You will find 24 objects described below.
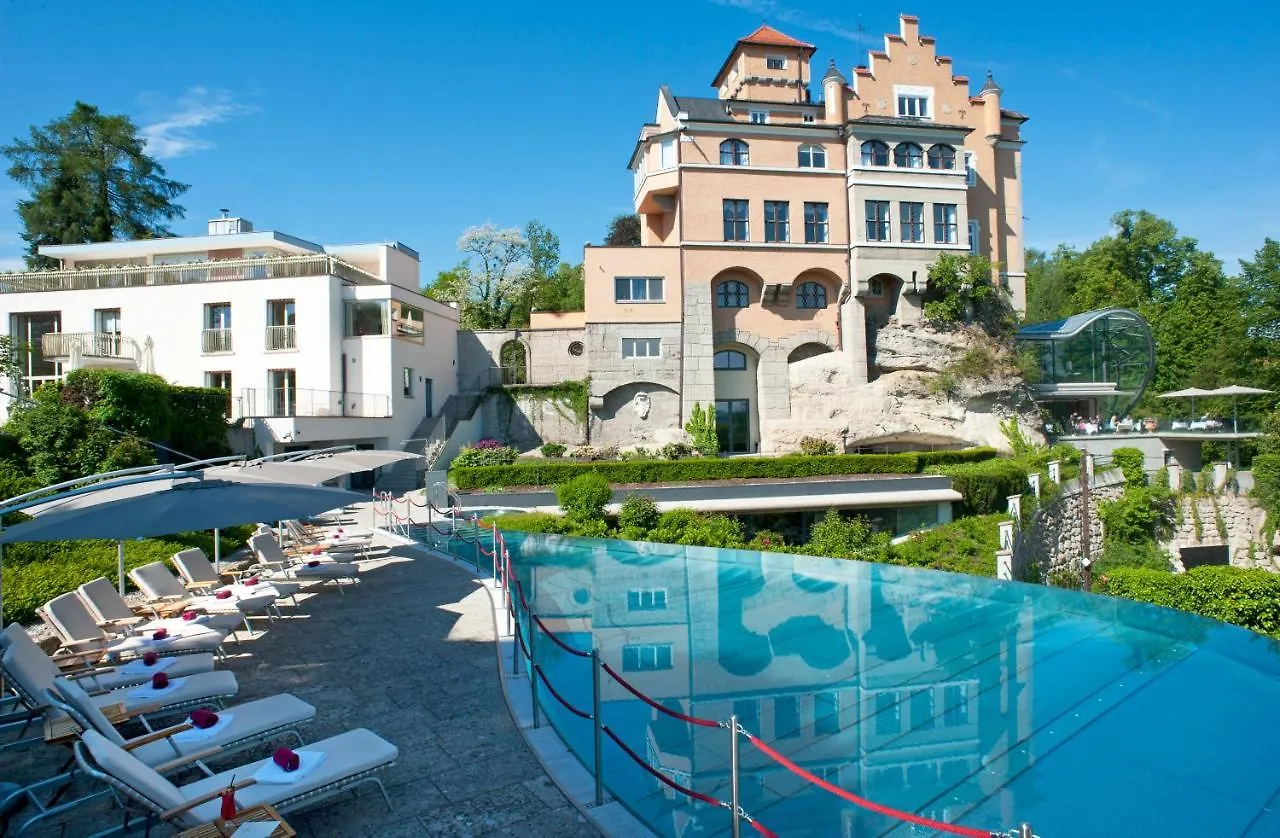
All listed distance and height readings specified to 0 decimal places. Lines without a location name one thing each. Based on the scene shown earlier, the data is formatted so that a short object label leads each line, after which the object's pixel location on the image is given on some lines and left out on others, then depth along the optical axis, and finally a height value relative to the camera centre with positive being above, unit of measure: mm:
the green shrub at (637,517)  20828 -2869
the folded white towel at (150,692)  6512 -2330
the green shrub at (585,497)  20844 -2267
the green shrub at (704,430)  29750 -630
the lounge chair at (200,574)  10961 -2319
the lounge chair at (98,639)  8023 -2343
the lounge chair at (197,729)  5332 -2332
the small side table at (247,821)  4293 -2343
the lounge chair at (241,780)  4398 -2341
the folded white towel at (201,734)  5590 -2337
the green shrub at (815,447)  29203 -1363
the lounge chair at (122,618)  8828 -2339
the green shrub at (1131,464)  29062 -2257
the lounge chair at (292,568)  12023 -2389
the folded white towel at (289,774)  4891 -2317
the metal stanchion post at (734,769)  4383 -2118
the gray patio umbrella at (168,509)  6902 -859
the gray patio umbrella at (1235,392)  31625 +527
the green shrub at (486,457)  24781 -1281
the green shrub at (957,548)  20891 -3992
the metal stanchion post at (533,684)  6668 -2399
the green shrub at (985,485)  24922 -2557
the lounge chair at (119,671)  6575 -2393
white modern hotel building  27406 +3413
